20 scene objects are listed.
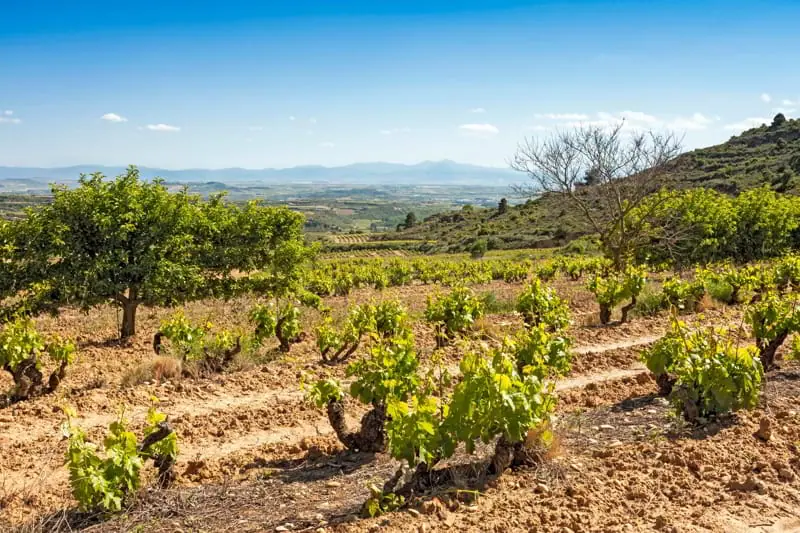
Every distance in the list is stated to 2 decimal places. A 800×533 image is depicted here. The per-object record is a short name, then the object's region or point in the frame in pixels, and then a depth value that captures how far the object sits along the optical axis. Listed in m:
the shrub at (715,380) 5.82
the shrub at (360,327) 9.41
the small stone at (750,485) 4.61
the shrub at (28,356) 8.05
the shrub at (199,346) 9.38
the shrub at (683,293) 12.60
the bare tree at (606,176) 17.30
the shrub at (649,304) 12.96
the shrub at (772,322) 7.89
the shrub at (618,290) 11.97
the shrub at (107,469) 4.34
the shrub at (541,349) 6.79
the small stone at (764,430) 5.48
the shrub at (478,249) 46.75
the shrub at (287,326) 10.37
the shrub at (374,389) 5.64
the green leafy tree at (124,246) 12.21
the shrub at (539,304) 10.22
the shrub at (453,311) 10.86
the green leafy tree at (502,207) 79.09
